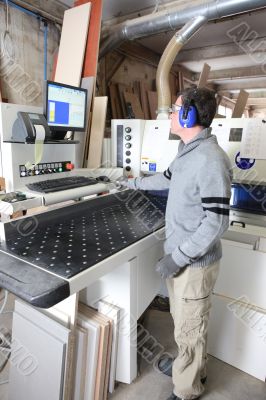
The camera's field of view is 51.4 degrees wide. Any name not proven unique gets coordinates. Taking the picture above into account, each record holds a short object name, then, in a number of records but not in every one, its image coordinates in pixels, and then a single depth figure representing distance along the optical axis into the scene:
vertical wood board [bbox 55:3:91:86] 2.39
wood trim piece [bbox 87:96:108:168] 2.30
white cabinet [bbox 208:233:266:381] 1.50
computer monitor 1.54
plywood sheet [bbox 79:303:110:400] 1.31
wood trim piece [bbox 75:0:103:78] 2.38
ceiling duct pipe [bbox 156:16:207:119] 2.38
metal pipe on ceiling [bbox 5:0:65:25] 2.43
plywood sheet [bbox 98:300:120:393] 1.36
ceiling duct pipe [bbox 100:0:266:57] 2.24
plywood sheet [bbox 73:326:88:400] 1.28
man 1.03
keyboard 1.44
